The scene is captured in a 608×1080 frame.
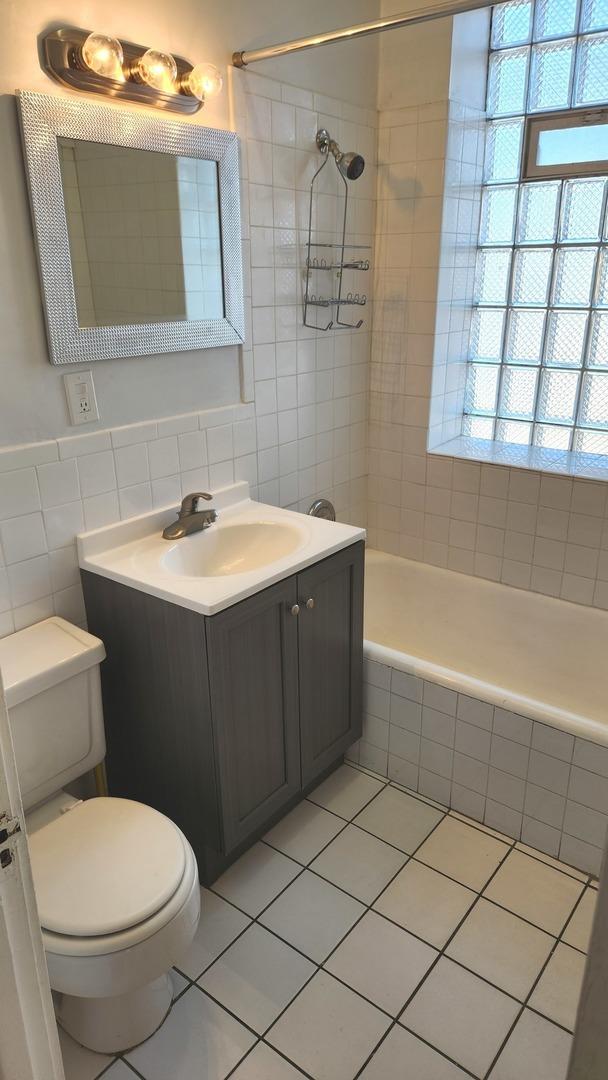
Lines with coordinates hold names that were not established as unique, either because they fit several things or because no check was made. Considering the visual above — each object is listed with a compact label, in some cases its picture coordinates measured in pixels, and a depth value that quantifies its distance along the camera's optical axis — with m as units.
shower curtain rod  1.51
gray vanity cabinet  1.63
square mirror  1.51
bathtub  1.84
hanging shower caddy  2.18
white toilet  1.29
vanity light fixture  1.46
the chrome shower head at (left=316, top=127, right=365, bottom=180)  2.16
